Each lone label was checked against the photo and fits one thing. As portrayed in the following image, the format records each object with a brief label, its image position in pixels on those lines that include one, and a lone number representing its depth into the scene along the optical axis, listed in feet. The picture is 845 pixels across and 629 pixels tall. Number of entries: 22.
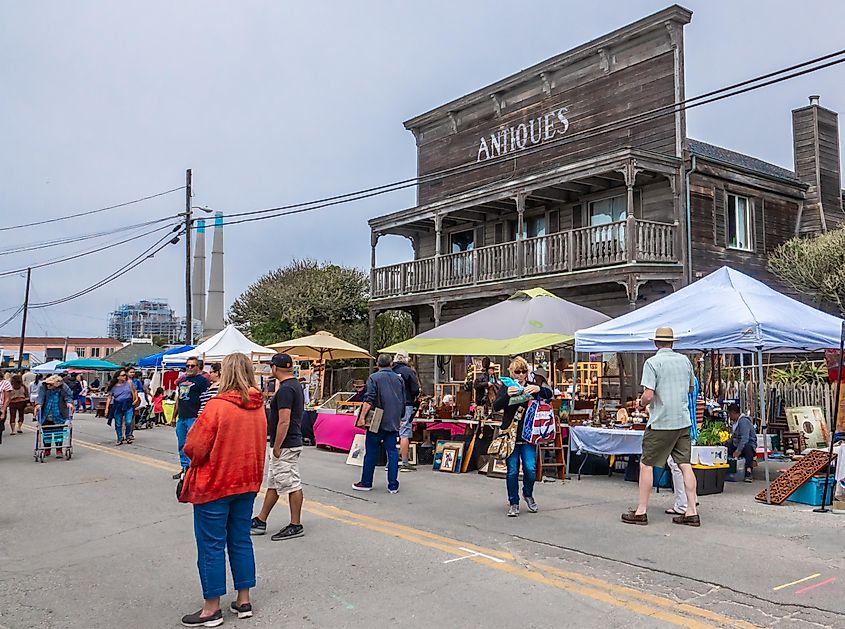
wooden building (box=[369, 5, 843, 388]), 61.31
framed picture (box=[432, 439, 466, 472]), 39.81
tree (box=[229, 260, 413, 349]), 113.09
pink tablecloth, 50.21
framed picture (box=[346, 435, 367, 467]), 42.11
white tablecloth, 35.14
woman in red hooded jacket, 16.19
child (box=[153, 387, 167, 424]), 78.07
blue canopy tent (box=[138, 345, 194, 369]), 80.94
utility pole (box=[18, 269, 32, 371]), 183.32
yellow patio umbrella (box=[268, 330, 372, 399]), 64.90
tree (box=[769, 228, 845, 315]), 60.80
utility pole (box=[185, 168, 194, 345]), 95.91
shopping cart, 46.50
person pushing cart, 46.37
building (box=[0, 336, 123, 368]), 279.69
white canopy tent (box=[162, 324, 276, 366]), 66.49
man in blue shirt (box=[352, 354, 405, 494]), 31.96
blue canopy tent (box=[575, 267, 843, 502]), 32.09
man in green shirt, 26.11
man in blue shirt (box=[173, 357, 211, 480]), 34.78
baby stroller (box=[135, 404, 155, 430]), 75.00
